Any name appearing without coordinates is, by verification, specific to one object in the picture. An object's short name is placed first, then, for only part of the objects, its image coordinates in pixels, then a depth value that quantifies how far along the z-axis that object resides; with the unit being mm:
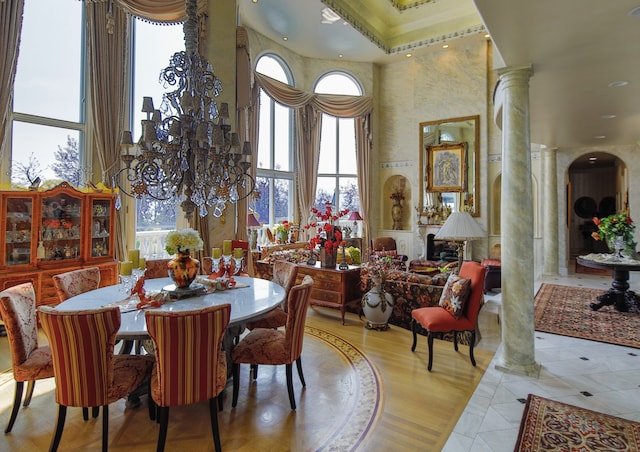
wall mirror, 9086
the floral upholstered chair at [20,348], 2393
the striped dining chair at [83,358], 2059
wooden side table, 4891
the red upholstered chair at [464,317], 3514
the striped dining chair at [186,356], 2076
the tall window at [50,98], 4992
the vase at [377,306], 4543
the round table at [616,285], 5102
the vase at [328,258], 5074
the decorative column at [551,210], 8320
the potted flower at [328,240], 4977
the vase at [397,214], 10172
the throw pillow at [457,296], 3565
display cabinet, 4391
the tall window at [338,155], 9852
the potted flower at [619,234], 5293
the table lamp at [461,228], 4215
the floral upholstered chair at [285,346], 2799
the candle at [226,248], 3764
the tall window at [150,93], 6070
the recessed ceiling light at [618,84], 3936
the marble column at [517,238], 3424
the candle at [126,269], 2855
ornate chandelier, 3394
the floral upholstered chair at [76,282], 3098
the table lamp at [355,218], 8625
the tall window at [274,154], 8422
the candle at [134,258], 3006
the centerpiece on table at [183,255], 2990
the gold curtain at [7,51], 4602
